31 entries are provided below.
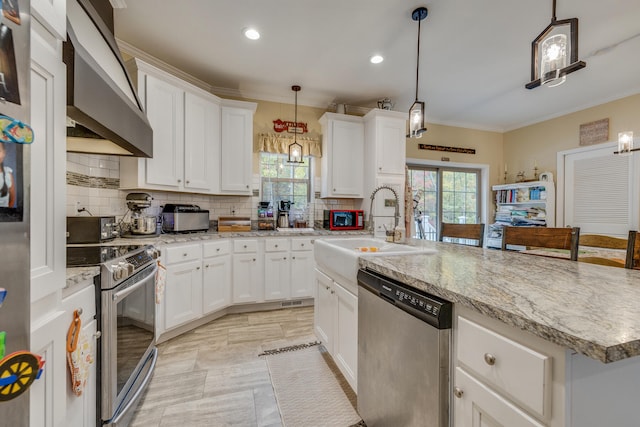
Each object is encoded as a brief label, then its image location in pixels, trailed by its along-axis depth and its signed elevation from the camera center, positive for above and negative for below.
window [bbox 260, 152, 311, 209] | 3.76 +0.46
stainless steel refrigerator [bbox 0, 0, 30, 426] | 0.51 +0.04
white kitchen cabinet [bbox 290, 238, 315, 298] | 3.20 -0.69
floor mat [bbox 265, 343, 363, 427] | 1.55 -1.20
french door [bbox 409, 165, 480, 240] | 4.74 +0.31
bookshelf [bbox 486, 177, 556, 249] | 4.23 +0.14
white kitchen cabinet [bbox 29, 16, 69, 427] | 0.72 +0.01
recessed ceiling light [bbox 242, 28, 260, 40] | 2.37 +1.61
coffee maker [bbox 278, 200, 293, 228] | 3.62 -0.02
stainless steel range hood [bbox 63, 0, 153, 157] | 1.14 +0.60
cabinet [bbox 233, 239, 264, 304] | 2.98 -0.69
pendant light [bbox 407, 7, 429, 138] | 1.94 +0.71
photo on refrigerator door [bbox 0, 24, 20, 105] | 0.51 +0.27
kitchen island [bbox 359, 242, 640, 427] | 0.59 -0.33
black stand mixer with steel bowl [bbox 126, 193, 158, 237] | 2.36 -0.07
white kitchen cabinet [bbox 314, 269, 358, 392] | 1.55 -0.74
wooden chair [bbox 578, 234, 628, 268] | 1.89 -0.28
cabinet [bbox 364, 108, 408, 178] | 3.57 +0.96
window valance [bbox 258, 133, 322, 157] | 3.63 +0.95
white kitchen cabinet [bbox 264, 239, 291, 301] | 3.10 -0.69
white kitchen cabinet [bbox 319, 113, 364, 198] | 3.68 +0.80
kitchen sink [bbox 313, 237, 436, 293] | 1.49 -0.27
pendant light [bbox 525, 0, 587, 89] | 1.13 +0.72
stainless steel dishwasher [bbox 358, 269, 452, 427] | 0.90 -0.58
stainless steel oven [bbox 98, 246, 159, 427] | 1.27 -0.68
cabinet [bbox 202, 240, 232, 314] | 2.69 -0.69
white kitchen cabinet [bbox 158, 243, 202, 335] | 2.36 -0.70
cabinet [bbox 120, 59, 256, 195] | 2.52 +0.78
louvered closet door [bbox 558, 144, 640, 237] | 3.51 +0.33
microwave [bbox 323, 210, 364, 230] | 3.66 -0.11
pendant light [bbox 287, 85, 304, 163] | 3.28 +0.79
